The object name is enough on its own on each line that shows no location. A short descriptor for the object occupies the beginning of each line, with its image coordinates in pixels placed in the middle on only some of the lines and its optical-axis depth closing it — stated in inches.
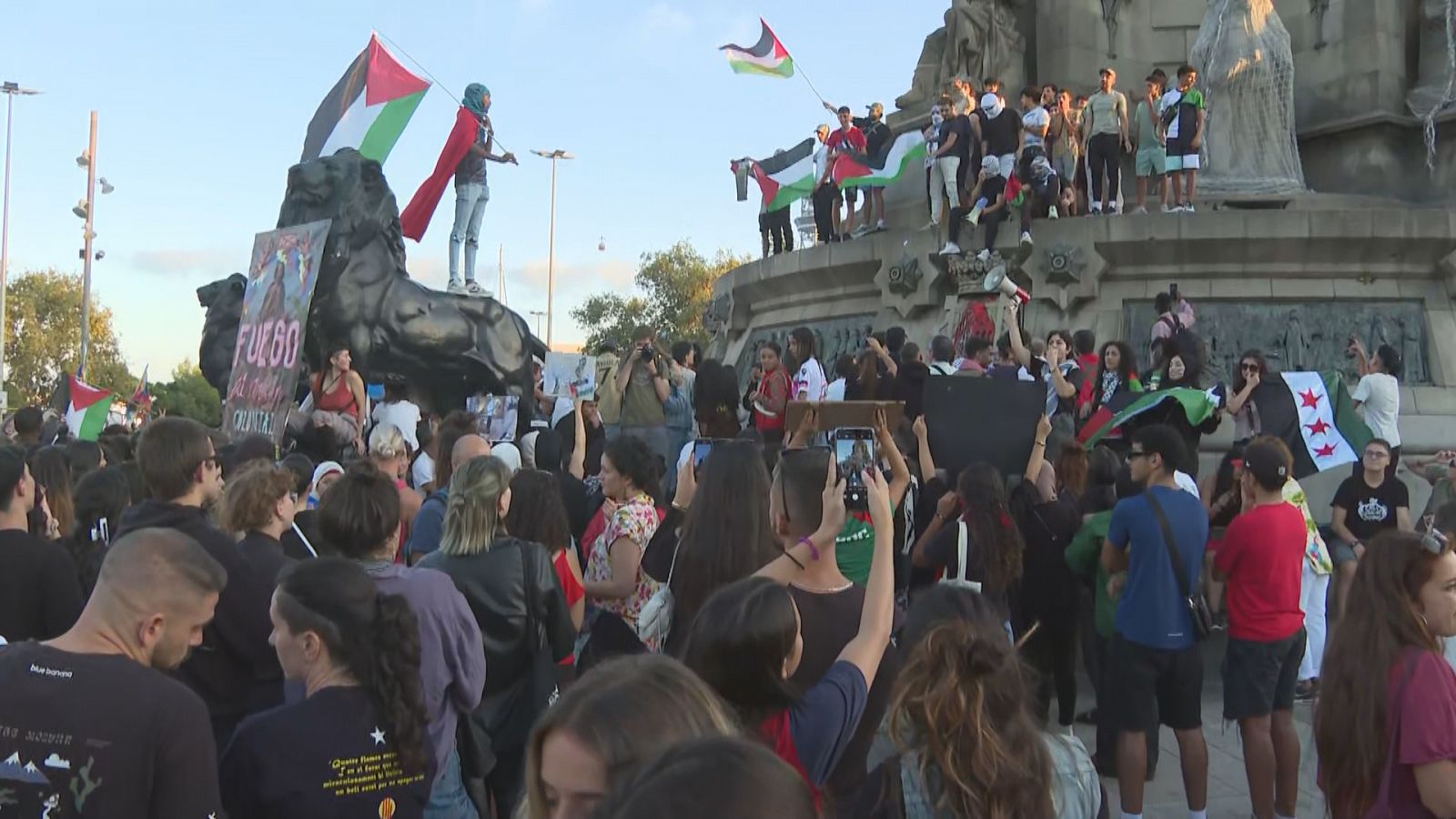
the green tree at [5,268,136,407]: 2102.6
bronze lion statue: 499.8
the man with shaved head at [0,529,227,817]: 94.7
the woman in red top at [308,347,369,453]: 388.2
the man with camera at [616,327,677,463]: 369.4
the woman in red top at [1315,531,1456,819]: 114.9
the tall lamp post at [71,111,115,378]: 1531.7
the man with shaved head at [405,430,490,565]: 199.8
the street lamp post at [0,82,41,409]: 1685.5
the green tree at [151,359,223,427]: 2060.5
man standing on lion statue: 530.6
